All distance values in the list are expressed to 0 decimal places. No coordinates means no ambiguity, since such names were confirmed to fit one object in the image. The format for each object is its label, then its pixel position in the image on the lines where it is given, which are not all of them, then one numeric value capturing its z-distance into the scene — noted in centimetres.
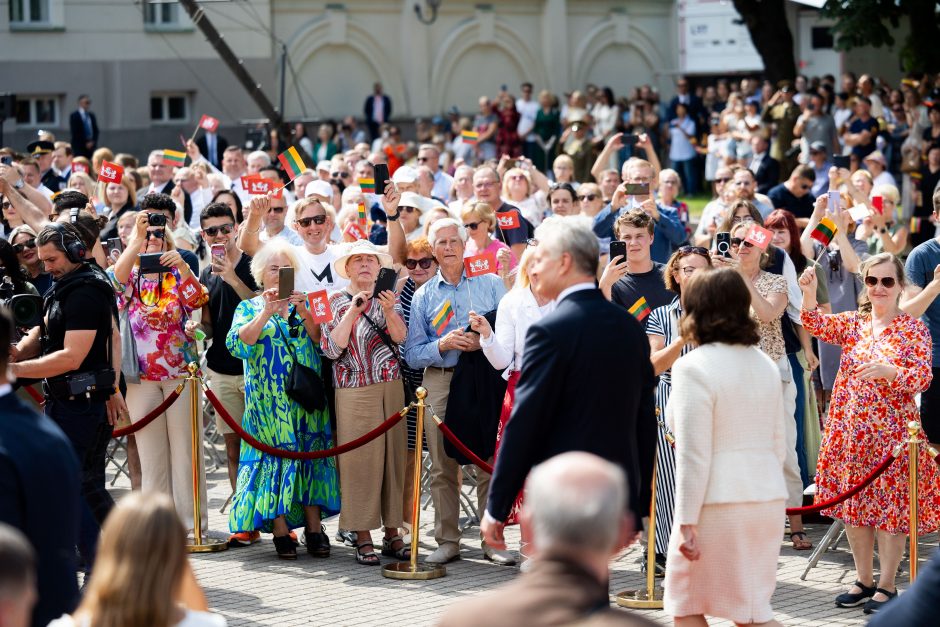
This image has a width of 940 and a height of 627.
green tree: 4893
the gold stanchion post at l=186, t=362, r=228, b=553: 1825
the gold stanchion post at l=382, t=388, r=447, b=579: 1713
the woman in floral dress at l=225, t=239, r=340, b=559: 1788
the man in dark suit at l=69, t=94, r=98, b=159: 5329
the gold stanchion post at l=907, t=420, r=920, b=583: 1519
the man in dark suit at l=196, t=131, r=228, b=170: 4300
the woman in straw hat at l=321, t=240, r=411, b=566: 1773
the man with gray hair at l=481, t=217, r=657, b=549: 1135
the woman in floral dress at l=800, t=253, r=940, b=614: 1578
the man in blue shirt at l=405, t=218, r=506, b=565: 1782
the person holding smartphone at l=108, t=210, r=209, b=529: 1869
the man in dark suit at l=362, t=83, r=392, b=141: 6409
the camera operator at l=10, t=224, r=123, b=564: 1559
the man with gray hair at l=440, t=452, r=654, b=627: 732
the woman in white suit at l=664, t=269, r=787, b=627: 1181
